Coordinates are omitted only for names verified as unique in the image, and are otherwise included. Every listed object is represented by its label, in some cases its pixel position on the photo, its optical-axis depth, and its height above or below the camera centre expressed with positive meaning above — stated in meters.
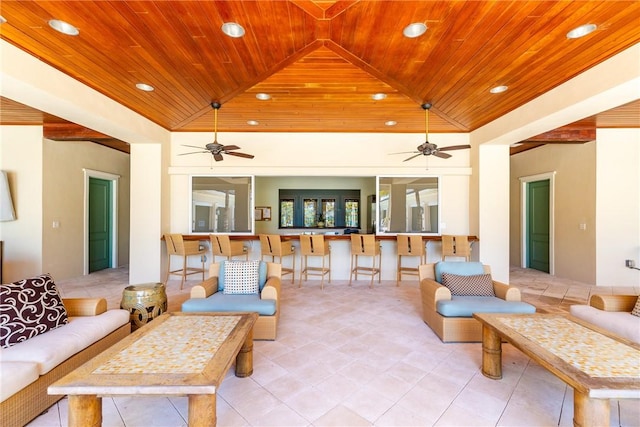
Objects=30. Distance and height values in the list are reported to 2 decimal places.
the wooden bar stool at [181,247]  5.04 -0.58
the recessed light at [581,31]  2.50 +1.64
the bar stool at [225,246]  5.08 -0.57
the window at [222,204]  5.86 +0.22
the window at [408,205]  5.79 +0.20
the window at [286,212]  8.98 +0.07
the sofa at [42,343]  1.65 -0.89
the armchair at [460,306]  2.87 -0.93
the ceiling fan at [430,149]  4.48 +1.04
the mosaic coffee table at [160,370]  1.42 -0.85
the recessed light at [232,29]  2.64 +1.75
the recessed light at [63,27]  2.48 +1.67
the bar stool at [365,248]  5.04 -0.60
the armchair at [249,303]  2.89 -0.91
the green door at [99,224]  6.32 -0.21
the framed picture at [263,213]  8.84 +0.06
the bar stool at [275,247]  5.05 -0.58
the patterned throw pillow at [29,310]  1.94 -0.70
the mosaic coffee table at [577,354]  1.46 -0.86
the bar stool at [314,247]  5.07 -0.58
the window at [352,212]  9.02 +0.09
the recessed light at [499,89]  3.72 +1.66
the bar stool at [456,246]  4.95 -0.55
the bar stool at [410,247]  5.03 -0.56
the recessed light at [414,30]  2.64 +1.75
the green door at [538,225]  6.47 -0.24
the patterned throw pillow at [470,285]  3.21 -0.79
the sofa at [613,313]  2.37 -0.90
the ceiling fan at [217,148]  4.45 +1.04
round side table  2.89 -0.90
